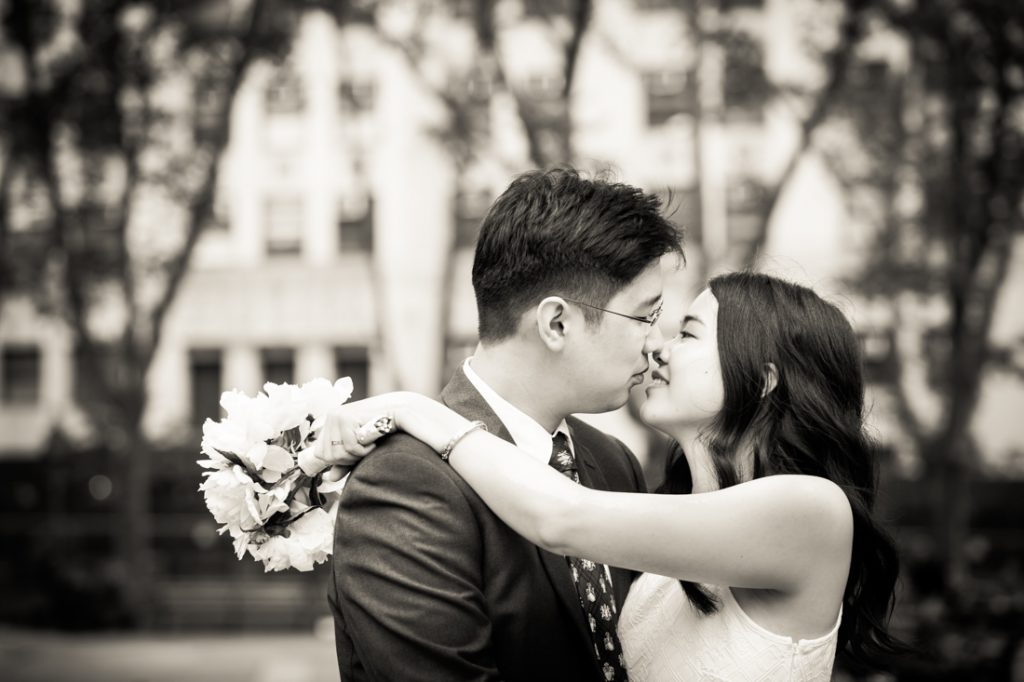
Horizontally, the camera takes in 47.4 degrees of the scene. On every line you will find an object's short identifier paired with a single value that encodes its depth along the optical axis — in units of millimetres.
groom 2650
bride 2795
